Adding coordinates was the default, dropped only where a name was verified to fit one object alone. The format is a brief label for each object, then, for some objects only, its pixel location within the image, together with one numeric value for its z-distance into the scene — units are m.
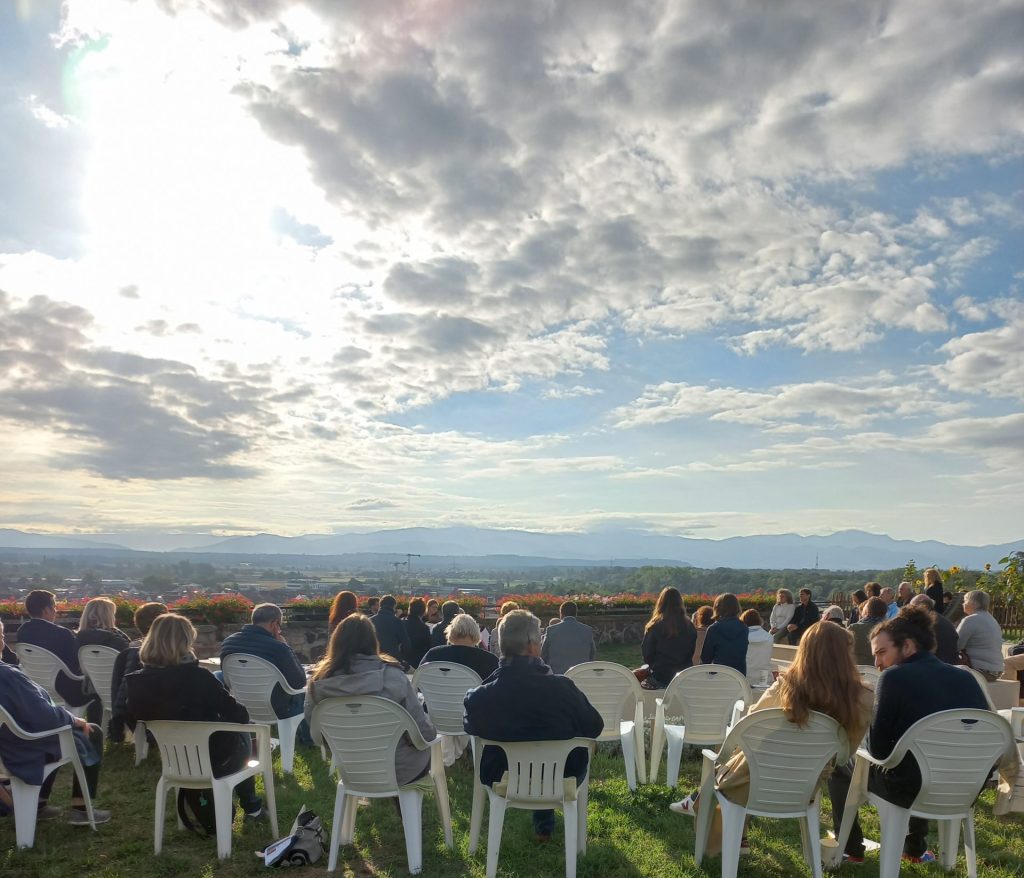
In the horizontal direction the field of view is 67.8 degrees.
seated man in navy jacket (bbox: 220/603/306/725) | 5.92
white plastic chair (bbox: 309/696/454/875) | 4.02
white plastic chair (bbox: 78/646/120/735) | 6.25
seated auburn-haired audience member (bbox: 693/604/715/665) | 7.81
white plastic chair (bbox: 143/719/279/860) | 4.24
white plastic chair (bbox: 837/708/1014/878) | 3.62
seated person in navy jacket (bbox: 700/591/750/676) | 6.63
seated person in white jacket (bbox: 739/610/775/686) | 8.03
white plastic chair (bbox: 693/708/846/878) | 3.60
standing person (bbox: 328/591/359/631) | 7.50
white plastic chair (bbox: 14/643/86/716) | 6.43
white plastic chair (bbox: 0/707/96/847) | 4.30
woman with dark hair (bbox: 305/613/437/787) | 4.28
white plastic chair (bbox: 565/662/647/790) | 5.51
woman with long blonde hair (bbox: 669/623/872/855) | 3.58
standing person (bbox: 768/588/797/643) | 12.01
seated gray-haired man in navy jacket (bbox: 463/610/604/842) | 3.88
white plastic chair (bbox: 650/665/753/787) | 5.55
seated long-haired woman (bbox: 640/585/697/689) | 6.77
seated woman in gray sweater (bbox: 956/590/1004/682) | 7.44
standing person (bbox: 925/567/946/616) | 10.67
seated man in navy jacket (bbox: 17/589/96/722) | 6.45
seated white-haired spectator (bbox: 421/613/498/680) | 5.56
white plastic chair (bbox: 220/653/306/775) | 5.88
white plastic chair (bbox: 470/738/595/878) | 3.87
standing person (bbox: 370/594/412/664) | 8.02
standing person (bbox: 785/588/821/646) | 11.73
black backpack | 4.60
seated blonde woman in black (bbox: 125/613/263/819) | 4.38
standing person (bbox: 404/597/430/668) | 8.16
